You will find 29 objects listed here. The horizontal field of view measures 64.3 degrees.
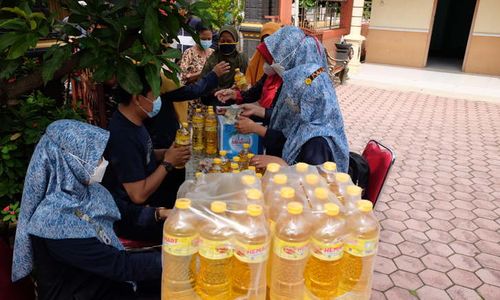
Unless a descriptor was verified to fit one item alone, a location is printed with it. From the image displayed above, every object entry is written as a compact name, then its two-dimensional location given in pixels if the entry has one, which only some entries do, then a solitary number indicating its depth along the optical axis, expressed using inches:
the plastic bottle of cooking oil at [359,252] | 57.0
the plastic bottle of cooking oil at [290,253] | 54.5
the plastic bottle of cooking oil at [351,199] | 61.2
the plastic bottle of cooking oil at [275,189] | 65.6
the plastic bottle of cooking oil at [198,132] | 120.4
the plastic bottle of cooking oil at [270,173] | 72.1
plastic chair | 106.9
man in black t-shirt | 93.4
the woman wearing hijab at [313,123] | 92.1
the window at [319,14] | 453.2
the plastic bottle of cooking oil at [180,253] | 55.3
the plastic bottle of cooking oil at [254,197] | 59.3
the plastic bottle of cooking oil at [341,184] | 67.8
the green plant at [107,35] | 62.4
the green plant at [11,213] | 91.0
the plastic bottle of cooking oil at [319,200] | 60.1
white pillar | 448.1
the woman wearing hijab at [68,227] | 66.2
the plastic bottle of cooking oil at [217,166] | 96.6
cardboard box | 110.8
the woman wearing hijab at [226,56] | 187.0
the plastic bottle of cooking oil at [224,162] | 99.3
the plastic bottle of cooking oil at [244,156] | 101.1
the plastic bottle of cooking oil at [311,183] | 66.2
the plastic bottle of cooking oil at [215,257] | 54.6
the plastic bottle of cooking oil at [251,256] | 54.2
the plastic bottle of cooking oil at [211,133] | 117.9
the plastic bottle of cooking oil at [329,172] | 73.3
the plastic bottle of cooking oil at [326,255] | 55.1
